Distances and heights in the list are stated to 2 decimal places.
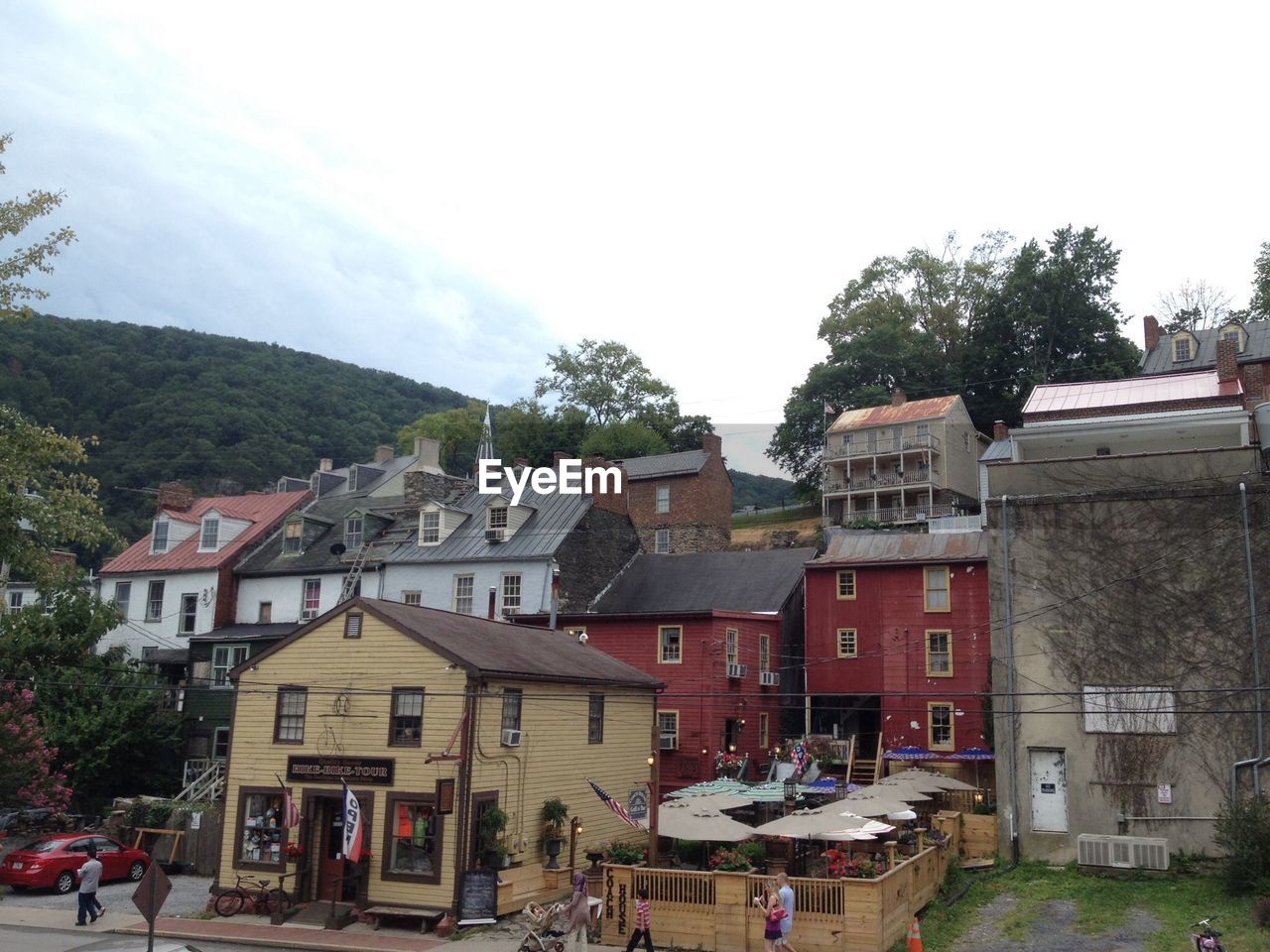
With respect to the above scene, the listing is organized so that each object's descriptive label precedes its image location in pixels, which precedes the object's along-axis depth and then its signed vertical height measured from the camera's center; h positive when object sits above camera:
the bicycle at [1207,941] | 15.27 -3.43
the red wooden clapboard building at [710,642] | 37.50 +1.70
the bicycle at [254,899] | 24.09 -4.87
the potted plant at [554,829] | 25.56 -3.38
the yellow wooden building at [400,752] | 23.30 -1.57
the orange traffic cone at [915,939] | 18.39 -4.18
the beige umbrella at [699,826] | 21.72 -2.79
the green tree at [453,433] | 90.69 +20.93
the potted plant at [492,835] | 23.27 -3.21
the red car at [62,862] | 27.14 -4.76
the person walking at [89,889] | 23.16 -4.51
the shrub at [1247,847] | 20.50 -2.81
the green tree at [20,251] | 16.50 +6.61
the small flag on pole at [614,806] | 24.98 -2.78
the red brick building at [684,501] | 63.84 +11.13
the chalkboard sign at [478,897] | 22.47 -4.41
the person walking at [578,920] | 18.88 -4.06
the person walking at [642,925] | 19.17 -4.23
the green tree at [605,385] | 88.69 +24.68
